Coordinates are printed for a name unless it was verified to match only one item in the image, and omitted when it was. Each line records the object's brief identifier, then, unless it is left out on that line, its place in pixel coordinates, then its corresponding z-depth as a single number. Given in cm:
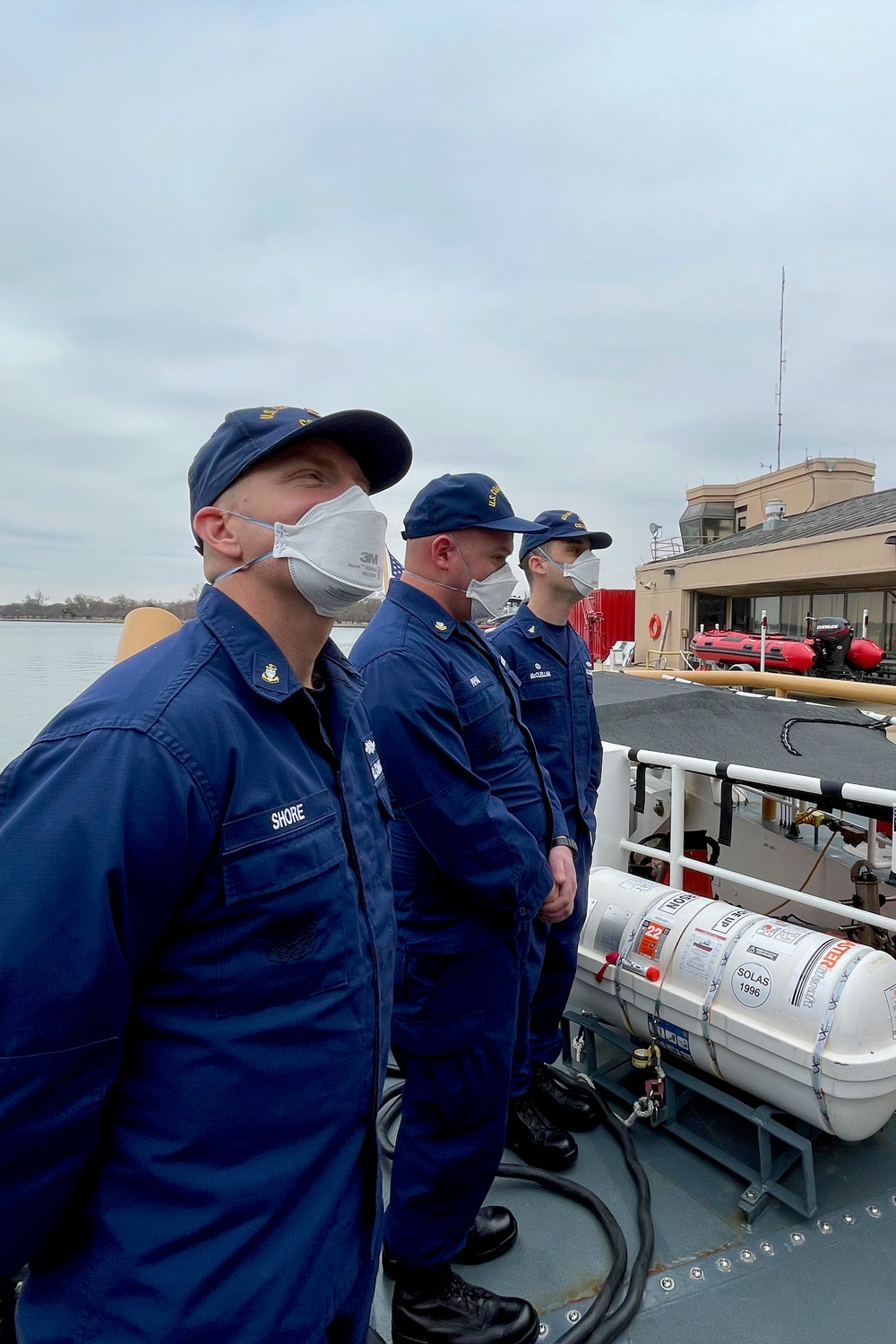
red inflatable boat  1190
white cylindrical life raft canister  209
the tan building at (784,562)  1503
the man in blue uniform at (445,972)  182
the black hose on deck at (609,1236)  183
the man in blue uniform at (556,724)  262
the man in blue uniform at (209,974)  82
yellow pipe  479
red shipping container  2278
